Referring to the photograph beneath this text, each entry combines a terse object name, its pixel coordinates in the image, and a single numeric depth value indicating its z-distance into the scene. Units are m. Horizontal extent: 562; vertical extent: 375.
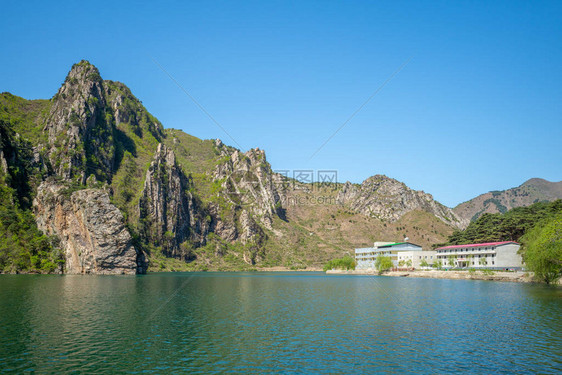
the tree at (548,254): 76.88
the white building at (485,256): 145.62
